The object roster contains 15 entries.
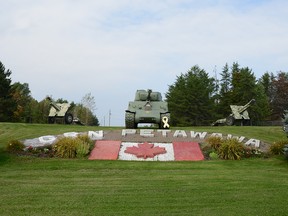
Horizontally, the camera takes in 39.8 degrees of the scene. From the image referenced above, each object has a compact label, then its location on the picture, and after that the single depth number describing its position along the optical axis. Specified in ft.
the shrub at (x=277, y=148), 48.21
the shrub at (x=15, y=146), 46.66
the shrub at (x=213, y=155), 47.01
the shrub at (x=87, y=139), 50.35
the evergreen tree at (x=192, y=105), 171.63
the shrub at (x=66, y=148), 46.06
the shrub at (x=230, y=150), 46.45
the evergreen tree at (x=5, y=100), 147.02
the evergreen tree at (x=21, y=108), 186.84
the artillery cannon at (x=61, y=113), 100.78
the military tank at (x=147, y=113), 66.59
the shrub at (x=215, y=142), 49.49
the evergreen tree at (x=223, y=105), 181.88
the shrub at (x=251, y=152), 47.86
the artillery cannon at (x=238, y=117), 107.55
